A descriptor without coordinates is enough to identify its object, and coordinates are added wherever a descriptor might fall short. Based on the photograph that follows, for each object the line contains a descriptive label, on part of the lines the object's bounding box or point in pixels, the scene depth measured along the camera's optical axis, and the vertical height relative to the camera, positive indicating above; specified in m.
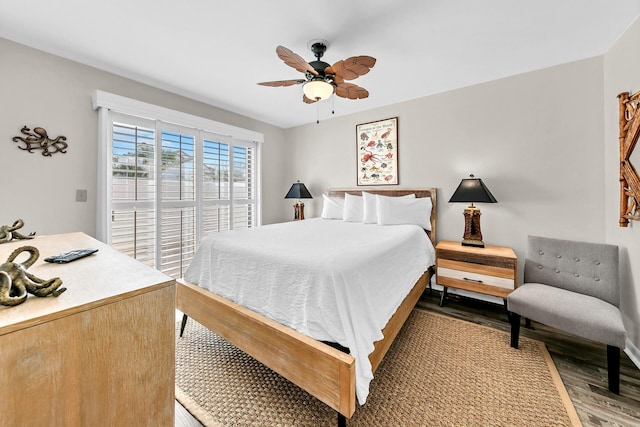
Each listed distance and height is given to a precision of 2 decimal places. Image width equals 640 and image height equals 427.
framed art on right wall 1.81 +0.44
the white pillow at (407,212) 3.15 +0.03
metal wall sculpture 2.17 +0.65
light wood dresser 0.55 -0.36
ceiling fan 1.85 +1.15
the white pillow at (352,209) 3.53 +0.07
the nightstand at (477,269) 2.37 -0.55
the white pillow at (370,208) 3.33 +0.08
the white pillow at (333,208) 3.80 +0.09
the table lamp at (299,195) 4.15 +0.32
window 2.64 +0.39
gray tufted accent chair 1.56 -0.63
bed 1.22 -0.74
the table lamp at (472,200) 2.58 +0.15
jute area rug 1.40 -1.13
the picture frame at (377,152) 3.52 +0.91
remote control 1.00 -0.18
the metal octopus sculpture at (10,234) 1.32 -0.11
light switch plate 2.46 +0.18
